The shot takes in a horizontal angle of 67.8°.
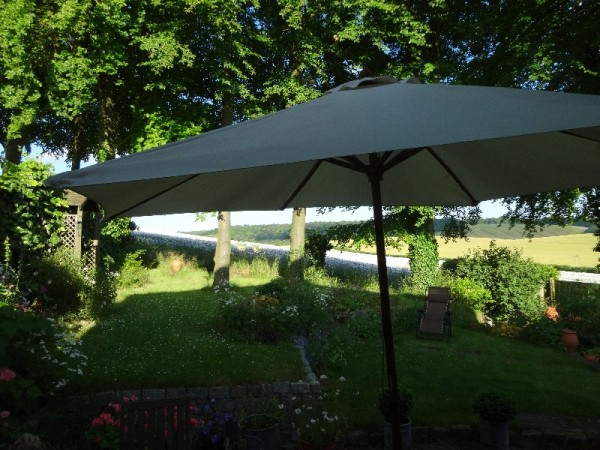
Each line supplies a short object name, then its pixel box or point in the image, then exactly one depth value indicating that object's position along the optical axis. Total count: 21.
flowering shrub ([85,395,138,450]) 3.35
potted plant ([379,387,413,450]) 4.20
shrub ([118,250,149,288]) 12.53
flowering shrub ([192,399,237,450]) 3.60
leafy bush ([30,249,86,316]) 8.28
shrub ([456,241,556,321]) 11.02
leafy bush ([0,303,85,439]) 3.37
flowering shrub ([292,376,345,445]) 4.11
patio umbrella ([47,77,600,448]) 1.69
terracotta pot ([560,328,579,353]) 8.49
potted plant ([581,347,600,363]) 7.79
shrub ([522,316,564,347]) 8.77
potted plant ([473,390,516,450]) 4.45
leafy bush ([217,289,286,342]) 7.19
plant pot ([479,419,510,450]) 4.47
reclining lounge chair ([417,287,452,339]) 8.89
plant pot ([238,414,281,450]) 3.83
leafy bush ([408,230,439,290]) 14.65
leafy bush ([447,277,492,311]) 11.35
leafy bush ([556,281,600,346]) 8.91
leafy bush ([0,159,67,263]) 8.41
